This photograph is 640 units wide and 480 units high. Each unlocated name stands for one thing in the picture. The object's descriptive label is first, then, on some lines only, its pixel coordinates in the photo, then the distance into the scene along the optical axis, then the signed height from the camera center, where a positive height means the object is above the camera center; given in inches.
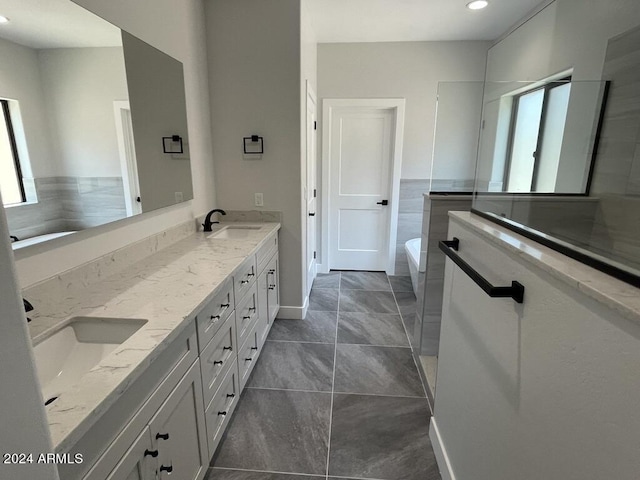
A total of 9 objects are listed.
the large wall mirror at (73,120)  48.2 +6.9
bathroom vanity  32.7 -25.0
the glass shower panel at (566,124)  61.7 +10.4
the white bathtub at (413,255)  136.2 -37.2
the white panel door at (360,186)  162.2 -11.1
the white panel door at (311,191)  134.2 -11.8
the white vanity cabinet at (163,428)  34.7 -32.1
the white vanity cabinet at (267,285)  96.9 -37.8
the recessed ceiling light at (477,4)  113.5 +53.6
